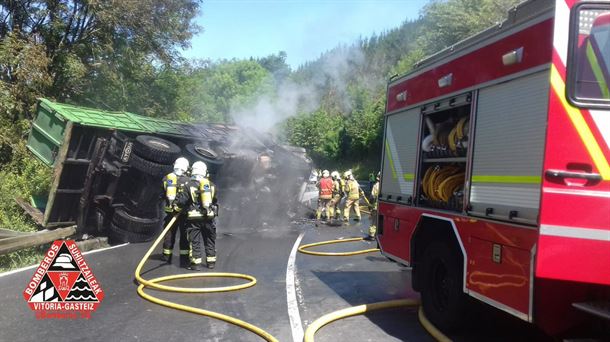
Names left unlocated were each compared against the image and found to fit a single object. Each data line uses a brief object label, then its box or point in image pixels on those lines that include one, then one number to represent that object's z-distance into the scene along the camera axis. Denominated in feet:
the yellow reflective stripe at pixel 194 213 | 26.71
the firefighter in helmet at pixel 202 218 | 26.66
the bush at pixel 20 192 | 27.48
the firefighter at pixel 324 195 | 52.54
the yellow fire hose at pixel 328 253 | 29.94
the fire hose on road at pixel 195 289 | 16.16
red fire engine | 10.87
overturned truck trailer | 33.65
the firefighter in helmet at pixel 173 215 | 27.35
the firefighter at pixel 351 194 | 50.83
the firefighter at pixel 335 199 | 52.95
